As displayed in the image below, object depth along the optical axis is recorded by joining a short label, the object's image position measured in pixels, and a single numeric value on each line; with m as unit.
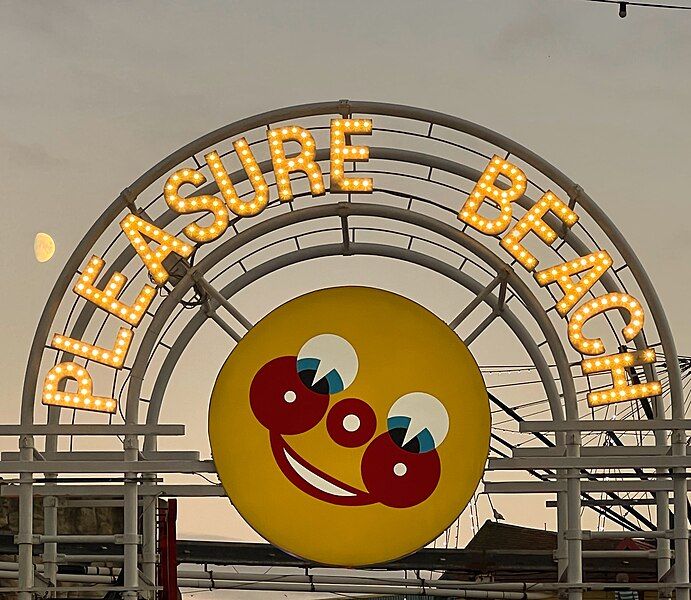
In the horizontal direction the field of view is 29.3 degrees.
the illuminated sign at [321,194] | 20.44
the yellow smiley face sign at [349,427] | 20.17
